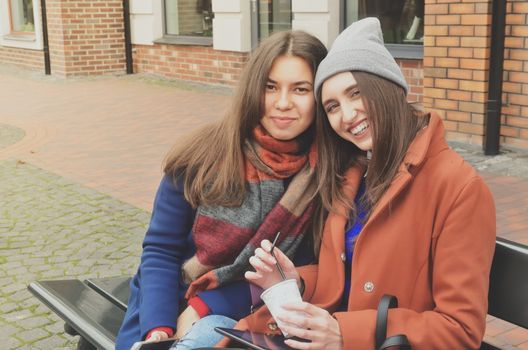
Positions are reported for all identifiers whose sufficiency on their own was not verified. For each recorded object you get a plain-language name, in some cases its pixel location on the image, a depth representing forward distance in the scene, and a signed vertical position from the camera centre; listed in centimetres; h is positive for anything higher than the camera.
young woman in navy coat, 249 -58
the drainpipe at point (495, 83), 665 -63
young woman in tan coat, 207 -59
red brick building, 677 -38
